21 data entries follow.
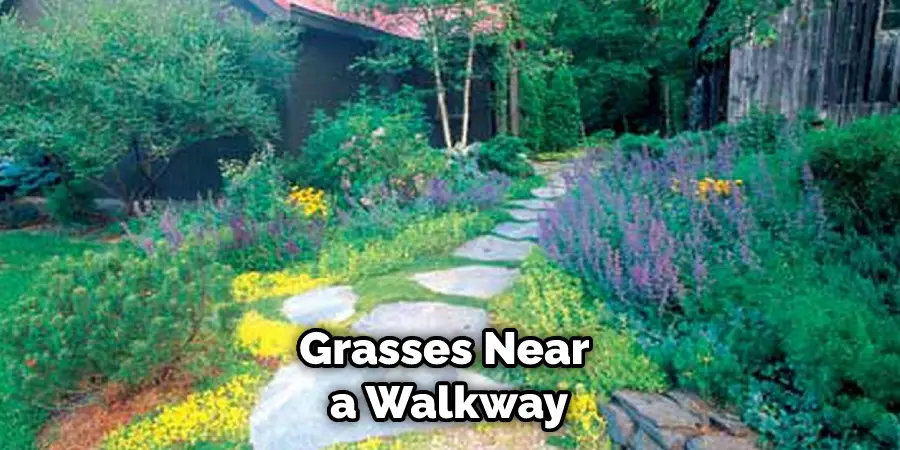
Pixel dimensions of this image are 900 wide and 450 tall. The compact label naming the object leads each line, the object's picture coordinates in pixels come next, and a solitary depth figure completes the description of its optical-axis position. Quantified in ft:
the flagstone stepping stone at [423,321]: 10.52
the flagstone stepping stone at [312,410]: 8.54
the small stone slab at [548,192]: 20.52
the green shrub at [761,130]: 16.63
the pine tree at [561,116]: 36.32
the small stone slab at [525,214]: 17.76
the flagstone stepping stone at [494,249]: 14.40
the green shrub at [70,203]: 26.40
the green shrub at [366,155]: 19.45
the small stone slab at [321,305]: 11.81
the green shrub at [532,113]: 35.42
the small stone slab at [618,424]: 7.82
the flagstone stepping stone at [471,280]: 12.20
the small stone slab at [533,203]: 19.10
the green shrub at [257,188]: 17.56
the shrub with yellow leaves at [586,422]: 7.98
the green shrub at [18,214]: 28.12
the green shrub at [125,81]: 21.53
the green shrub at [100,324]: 9.22
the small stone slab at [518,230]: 15.98
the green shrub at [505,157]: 24.35
